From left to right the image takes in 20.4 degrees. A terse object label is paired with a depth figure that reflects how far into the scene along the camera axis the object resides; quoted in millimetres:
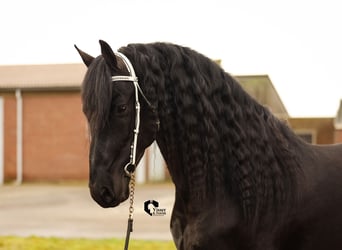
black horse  4466
